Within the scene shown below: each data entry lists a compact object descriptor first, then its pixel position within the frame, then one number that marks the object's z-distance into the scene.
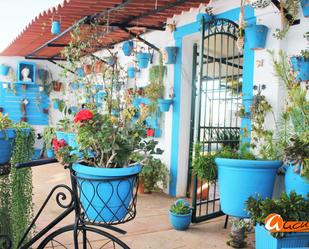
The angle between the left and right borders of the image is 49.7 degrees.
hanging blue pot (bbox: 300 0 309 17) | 3.22
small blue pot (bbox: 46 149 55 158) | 7.99
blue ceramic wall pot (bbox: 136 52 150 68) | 5.66
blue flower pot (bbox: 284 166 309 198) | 2.77
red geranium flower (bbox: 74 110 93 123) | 1.49
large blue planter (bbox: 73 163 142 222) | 1.33
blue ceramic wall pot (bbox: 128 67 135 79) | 6.13
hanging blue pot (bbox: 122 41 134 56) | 5.76
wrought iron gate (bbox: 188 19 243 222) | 3.82
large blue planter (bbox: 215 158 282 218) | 3.12
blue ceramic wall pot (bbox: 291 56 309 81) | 3.12
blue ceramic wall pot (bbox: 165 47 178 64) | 5.05
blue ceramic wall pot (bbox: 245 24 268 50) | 3.58
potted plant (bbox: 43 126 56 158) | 5.93
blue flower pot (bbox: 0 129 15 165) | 2.03
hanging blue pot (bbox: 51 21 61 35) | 4.85
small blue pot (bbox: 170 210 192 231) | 3.66
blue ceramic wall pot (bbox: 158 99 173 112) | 5.10
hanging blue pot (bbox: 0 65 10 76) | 8.33
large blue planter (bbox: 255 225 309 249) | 2.32
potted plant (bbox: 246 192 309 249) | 2.34
